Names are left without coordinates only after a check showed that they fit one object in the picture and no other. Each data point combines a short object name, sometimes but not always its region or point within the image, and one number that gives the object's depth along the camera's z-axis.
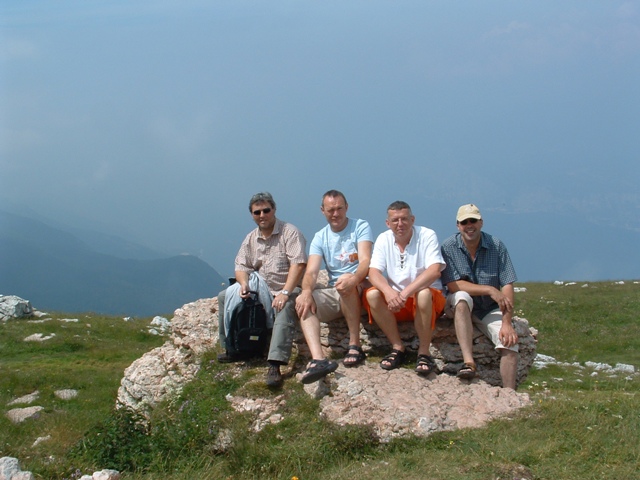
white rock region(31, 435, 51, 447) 10.12
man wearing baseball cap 8.91
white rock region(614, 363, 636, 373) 19.38
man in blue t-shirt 8.91
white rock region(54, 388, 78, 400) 17.63
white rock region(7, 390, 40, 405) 17.08
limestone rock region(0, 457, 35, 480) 7.30
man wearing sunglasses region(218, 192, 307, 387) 9.20
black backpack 9.21
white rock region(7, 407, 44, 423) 15.21
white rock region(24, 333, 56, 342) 24.34
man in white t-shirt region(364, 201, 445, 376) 8.80
